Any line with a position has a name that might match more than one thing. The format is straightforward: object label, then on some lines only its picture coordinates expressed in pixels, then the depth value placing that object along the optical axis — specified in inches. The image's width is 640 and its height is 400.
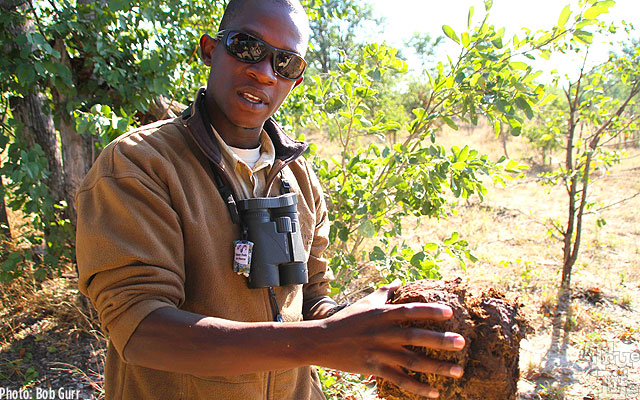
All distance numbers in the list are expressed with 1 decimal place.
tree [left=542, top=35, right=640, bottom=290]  170.2
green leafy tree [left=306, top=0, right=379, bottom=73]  630.5
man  38.1
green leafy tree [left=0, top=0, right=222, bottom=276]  105.7
